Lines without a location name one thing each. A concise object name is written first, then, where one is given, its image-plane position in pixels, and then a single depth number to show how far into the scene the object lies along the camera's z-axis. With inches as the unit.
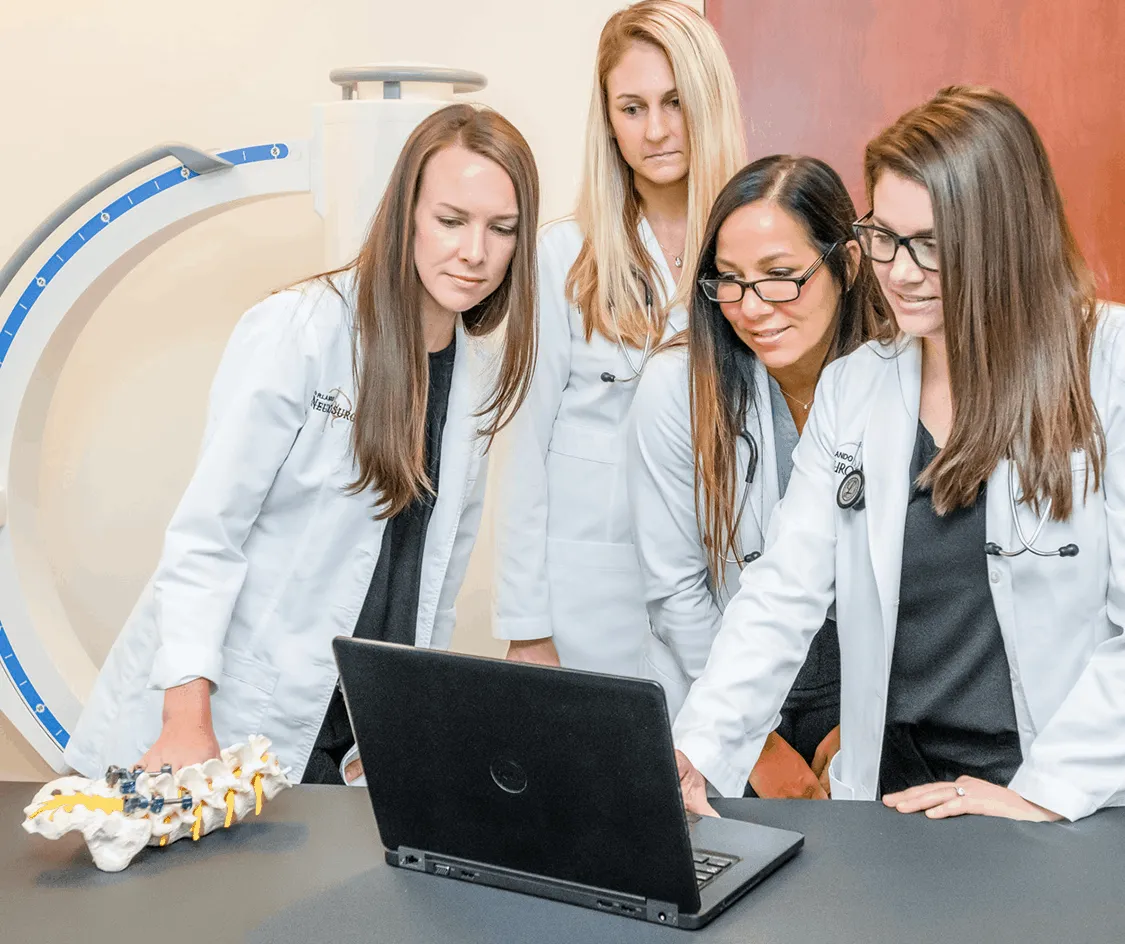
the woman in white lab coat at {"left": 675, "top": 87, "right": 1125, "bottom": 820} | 58.2
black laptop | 41.5
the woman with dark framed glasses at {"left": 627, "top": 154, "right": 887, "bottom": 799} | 72.9
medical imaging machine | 86.8
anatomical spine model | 46.9
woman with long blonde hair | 82.2
